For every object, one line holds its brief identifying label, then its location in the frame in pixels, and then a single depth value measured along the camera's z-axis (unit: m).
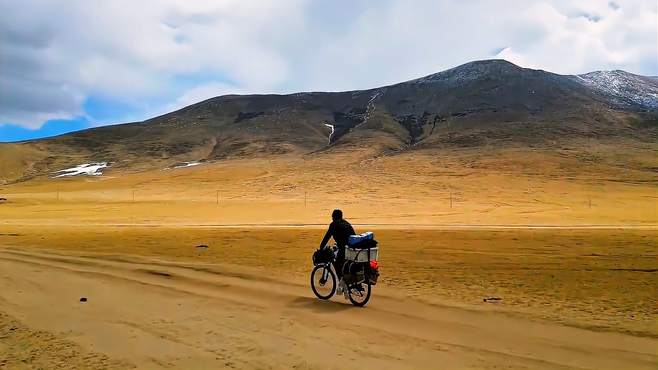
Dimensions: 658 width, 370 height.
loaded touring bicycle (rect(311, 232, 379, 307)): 11.68
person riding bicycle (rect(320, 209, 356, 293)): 12.03
